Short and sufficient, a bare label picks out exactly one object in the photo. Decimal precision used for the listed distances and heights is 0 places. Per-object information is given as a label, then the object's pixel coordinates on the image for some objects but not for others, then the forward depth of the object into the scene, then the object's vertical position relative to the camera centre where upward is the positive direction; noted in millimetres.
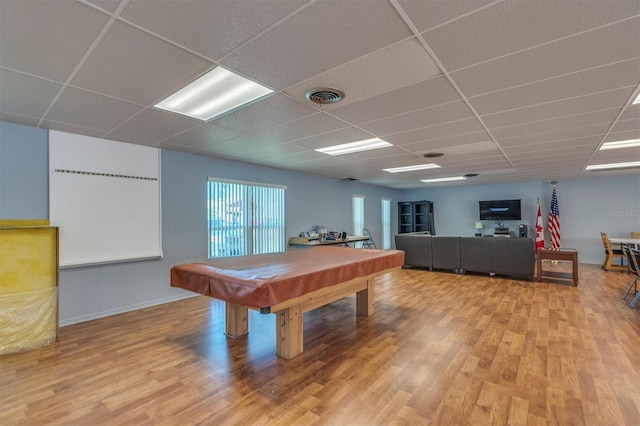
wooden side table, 5307 -789
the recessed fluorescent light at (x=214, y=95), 2297 +1071
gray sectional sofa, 5727 -835
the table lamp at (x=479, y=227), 9297 -398
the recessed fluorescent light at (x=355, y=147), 4139 +1028
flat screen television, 8703 +129
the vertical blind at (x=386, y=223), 9977 -259
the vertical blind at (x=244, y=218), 5137 -10
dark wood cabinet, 10047 -62
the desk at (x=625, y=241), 5607 -550
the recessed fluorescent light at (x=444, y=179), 7682 +970
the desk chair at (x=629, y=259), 4176 -688
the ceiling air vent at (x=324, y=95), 2406 +1014
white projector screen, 3564 +262
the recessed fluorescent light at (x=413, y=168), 5871 +993
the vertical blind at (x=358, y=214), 8562 +54
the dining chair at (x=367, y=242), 8836 -788
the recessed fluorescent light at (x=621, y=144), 3964 +959
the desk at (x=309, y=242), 6238 -561
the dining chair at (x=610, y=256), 6605 -988
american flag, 8000 -260
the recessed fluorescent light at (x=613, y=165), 5671 +945
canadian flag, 8250 -516
